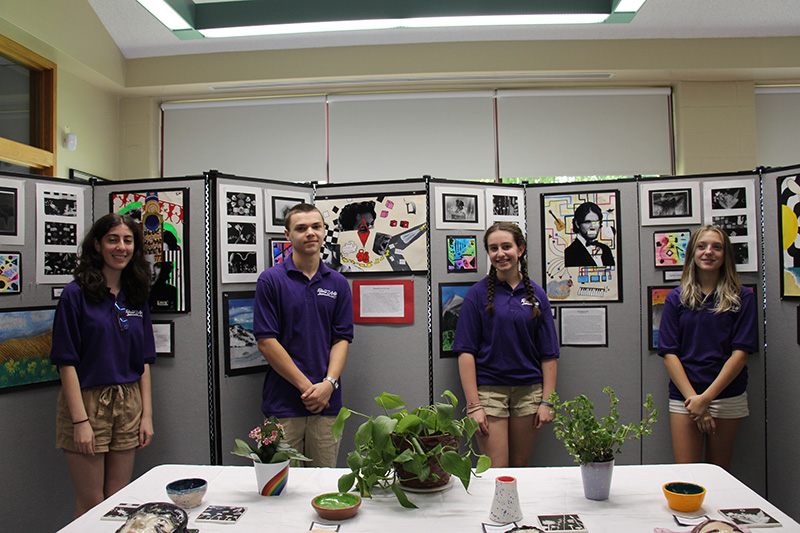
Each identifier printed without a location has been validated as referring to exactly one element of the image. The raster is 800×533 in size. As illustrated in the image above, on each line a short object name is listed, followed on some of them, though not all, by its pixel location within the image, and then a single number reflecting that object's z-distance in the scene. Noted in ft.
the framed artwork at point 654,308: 10.12
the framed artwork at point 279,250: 9.86
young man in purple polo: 8.04
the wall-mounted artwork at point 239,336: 9.20
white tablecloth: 4.37
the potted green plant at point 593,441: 4.80
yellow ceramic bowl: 4.45
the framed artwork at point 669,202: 10.14
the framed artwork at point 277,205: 9.80
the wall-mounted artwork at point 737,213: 9.79
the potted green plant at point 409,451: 4.67
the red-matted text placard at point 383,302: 9.87
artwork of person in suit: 10.33
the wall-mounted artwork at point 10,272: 8.40
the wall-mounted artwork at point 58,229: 8.85
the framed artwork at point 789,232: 9.20
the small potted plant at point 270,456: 4.95
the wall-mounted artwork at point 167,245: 9.21
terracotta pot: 4.84
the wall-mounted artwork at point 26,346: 8.32
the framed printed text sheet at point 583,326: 10.27
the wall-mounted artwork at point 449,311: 9.85
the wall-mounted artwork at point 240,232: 9.26
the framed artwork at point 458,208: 9.98
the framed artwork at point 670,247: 10.14
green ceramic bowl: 4.41
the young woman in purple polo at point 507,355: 8.62
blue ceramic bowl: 4.68
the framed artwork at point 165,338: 9.21
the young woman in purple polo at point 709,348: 8.66
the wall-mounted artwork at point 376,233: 9.92
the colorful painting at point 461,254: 9.99
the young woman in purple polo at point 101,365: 7.52
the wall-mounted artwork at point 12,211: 8.45
